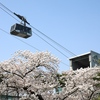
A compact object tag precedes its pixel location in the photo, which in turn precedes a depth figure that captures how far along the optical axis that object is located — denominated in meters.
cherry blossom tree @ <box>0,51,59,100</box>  10.53
